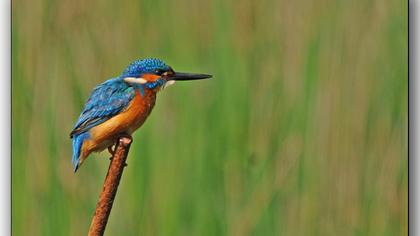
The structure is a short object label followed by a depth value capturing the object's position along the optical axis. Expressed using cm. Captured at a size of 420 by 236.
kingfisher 674
